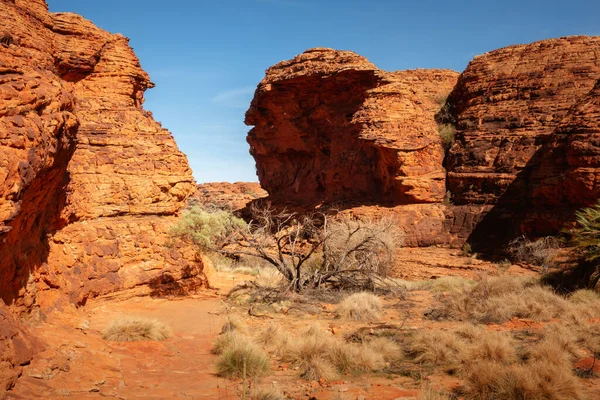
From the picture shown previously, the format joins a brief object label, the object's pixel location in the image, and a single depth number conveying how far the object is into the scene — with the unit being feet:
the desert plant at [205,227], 40.37
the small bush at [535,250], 57.11
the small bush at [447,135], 80.86
